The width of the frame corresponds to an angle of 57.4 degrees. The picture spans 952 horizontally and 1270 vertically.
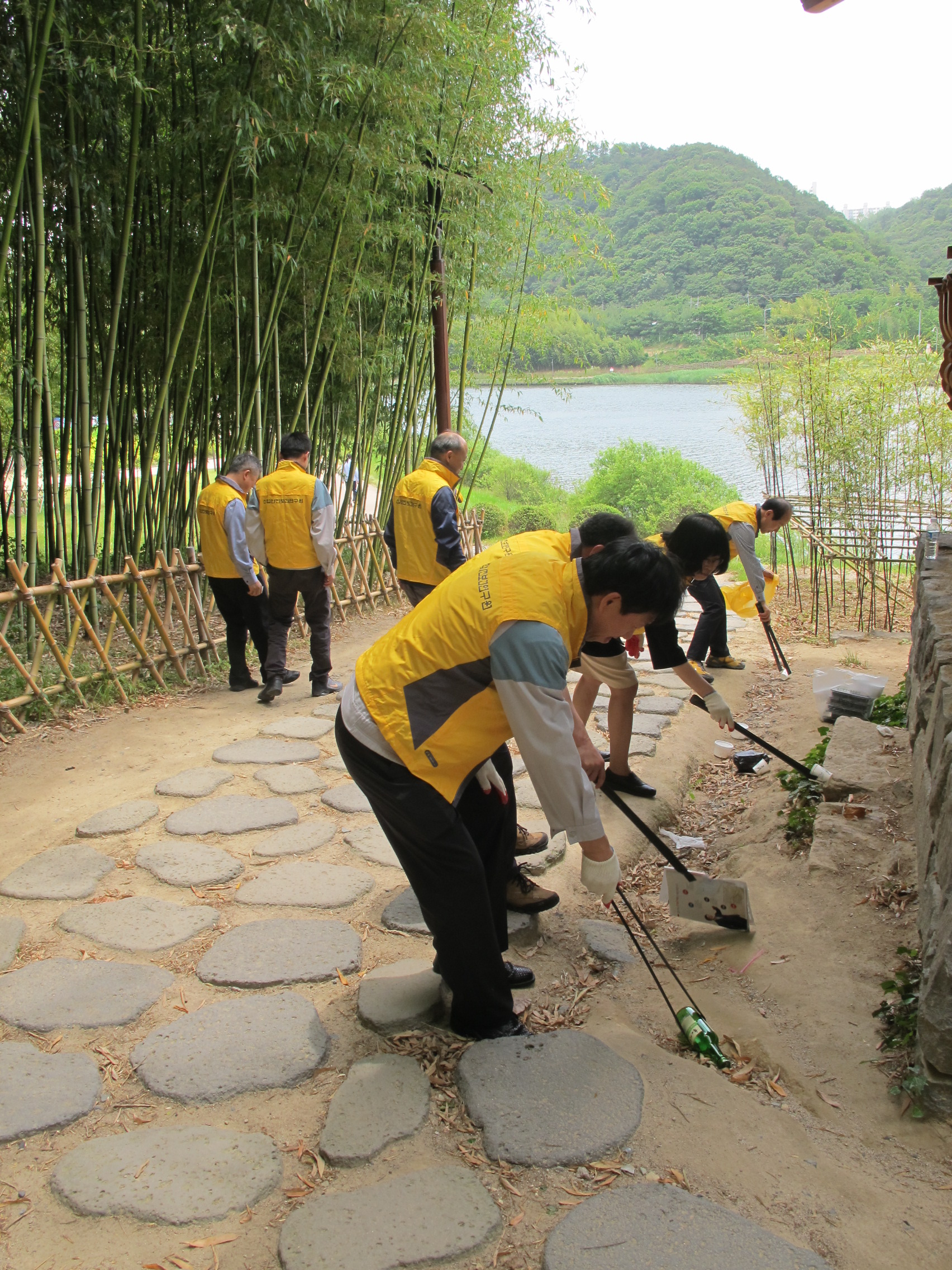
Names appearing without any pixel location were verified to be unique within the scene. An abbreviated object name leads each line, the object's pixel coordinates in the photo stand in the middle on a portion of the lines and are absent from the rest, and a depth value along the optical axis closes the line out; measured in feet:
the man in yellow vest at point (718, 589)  17.12
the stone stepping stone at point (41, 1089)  6.31
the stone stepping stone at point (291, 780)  13.02
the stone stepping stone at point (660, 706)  17.03
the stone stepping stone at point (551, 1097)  6.03
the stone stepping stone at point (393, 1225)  5.14
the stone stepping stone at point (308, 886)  9.71
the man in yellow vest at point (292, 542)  16.55
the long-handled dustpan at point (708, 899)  9.48
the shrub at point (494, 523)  47.09
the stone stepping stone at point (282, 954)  8.24
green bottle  7.46
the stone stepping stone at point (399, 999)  7.51
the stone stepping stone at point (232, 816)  11.60
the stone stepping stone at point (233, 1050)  6.73
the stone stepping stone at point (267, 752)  14.20
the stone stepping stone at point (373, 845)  10.80
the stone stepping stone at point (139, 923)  8.88
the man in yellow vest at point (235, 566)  16.98
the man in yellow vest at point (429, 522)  14.94
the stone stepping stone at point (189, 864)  10.20
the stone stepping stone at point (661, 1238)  5.10
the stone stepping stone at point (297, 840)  11.00
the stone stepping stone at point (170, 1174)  5.50
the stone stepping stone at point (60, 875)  9.87
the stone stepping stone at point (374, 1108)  6.04
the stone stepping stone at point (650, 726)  15.69
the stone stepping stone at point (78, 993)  7.57
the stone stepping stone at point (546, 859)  10.53
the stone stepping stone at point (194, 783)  12.82
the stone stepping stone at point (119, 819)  11.48
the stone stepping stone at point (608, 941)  9.04
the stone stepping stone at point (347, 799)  12.33
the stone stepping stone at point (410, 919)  9.19
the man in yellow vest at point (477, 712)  6.04
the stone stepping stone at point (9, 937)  8.53
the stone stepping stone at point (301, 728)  15.38
